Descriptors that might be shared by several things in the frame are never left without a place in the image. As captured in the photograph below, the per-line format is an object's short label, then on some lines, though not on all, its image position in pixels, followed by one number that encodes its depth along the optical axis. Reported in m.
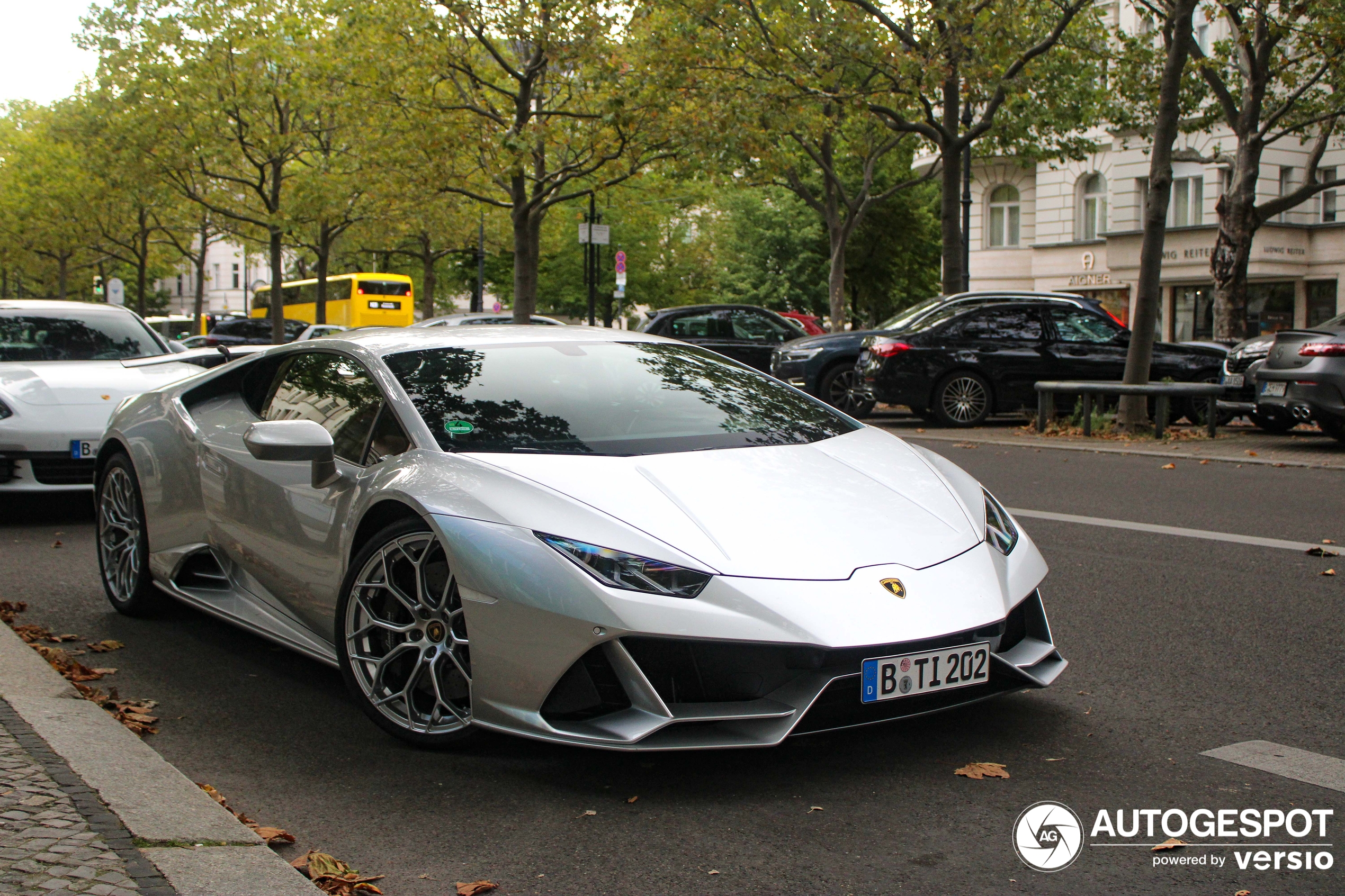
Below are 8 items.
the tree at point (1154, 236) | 14.38
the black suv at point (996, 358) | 16.28
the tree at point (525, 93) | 23.83
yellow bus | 52.50
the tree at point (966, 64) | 17.20
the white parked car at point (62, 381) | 8.03
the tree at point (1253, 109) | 20.61
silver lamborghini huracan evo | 3.35
